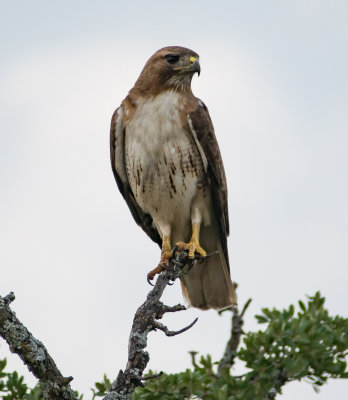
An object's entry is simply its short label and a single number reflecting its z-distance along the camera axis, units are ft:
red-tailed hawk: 44.86
